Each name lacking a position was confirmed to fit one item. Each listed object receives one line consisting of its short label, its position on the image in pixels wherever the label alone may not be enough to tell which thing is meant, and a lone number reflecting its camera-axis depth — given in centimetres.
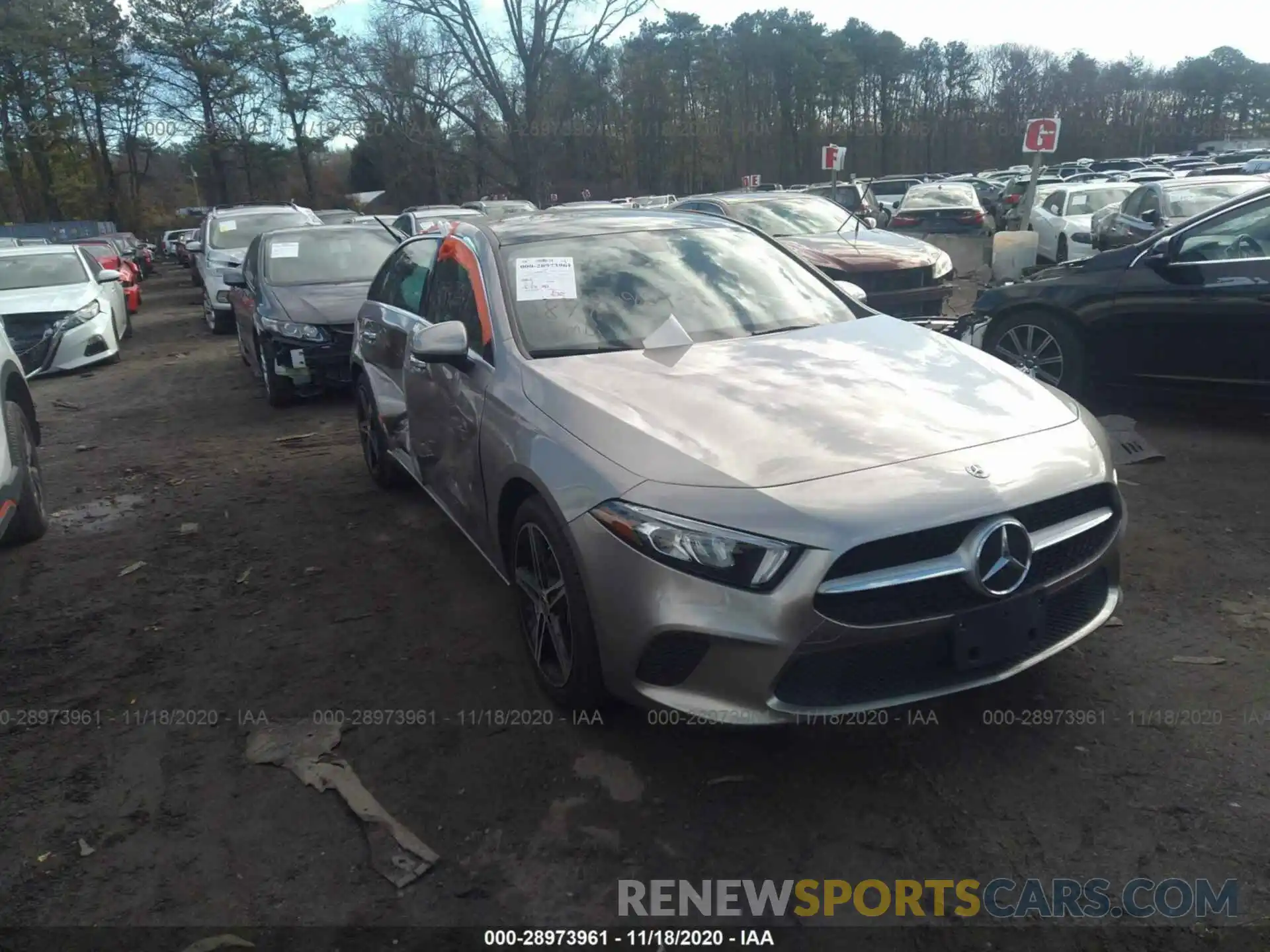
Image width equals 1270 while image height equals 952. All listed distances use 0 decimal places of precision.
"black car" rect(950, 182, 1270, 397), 590
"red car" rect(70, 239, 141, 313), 1919
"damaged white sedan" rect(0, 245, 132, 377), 1148
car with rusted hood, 988
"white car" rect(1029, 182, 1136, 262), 1483
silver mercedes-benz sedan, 267
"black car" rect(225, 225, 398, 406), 854
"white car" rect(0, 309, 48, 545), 512
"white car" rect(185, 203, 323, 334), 1448
